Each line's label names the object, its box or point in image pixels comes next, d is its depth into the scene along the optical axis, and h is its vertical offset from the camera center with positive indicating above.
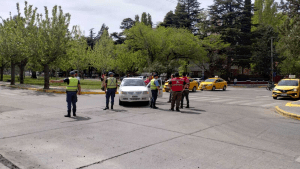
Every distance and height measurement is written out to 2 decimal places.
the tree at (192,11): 54.25 +14.65
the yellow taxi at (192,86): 25.94 -0.92
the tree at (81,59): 46.97 +3.70
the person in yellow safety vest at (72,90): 9.95 -0.51
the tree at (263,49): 48.16 +5.54
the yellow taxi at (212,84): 28.59 -0.78
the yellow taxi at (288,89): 18.03 -0.87
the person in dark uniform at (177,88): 11.90 -0.52
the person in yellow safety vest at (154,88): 13.06 -0.57
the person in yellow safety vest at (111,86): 12.23 -0.43
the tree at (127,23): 73.31 +16.19
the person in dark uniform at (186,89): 13.36 -0.64
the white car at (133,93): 13.40 -0.84
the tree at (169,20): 55.88 +13.16
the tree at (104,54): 49.59 +4.95
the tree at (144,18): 66.12 +15.92
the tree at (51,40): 23.05 +3.53
